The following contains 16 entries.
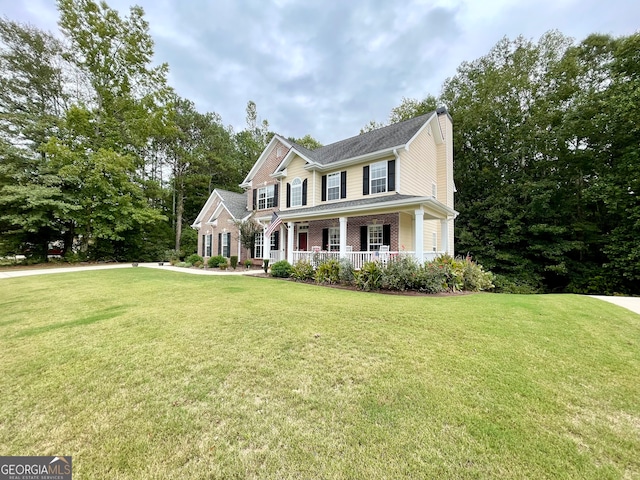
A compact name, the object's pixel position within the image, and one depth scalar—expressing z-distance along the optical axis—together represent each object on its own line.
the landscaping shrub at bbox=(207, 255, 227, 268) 17.52
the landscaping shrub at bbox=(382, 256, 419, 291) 9.05
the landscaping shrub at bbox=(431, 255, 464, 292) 9.45
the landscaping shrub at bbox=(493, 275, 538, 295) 16.14
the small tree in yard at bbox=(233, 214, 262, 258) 17.44
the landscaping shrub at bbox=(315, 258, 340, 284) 10.84
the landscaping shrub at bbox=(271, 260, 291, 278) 12.86
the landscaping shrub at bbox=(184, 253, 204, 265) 19.79
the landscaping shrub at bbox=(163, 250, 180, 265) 21.51
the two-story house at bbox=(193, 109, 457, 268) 12.20
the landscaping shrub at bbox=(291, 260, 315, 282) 11.85
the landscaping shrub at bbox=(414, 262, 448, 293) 8.89
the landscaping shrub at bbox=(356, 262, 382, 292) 9.41
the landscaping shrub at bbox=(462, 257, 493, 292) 10.29
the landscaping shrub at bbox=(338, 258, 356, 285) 10.36
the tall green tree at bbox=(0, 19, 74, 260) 18.67
